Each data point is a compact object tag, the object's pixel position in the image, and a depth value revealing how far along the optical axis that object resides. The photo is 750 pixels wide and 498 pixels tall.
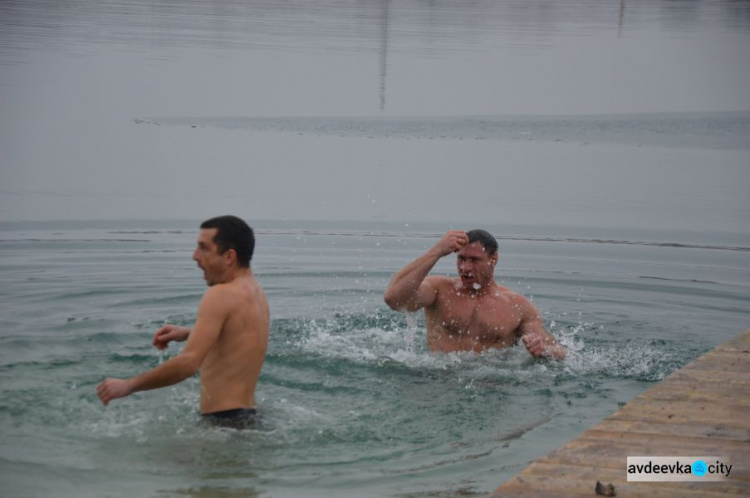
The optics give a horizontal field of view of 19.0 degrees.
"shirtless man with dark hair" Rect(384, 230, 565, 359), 17.73
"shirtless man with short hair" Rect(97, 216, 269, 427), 13.17
